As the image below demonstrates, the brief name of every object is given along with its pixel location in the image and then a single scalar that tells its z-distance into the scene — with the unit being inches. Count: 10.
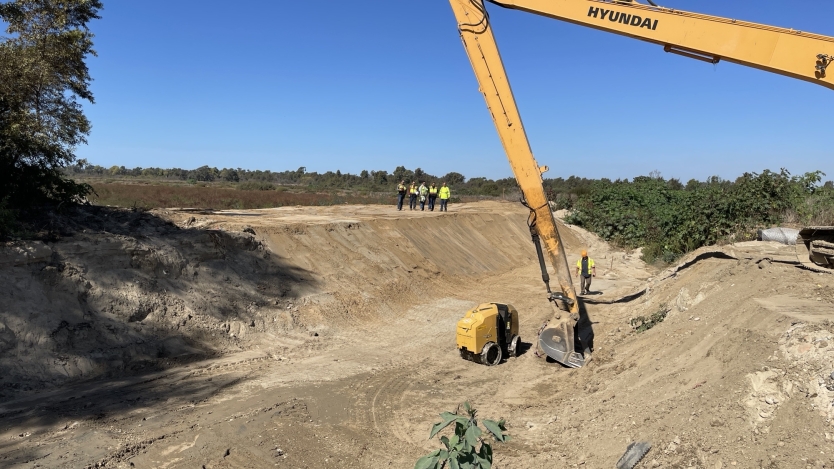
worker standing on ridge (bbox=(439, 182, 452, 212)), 1114.7
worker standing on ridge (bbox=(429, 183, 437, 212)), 1133.7
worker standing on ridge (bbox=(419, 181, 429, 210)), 1125.7
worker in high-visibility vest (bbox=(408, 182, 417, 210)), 1144.4
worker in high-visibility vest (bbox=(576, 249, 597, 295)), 653.9
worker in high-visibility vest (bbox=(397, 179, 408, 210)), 1090.1
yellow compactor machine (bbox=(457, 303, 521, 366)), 410.3
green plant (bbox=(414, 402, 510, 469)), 137.6
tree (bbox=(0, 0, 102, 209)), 479.5
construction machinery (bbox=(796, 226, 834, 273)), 398.6
